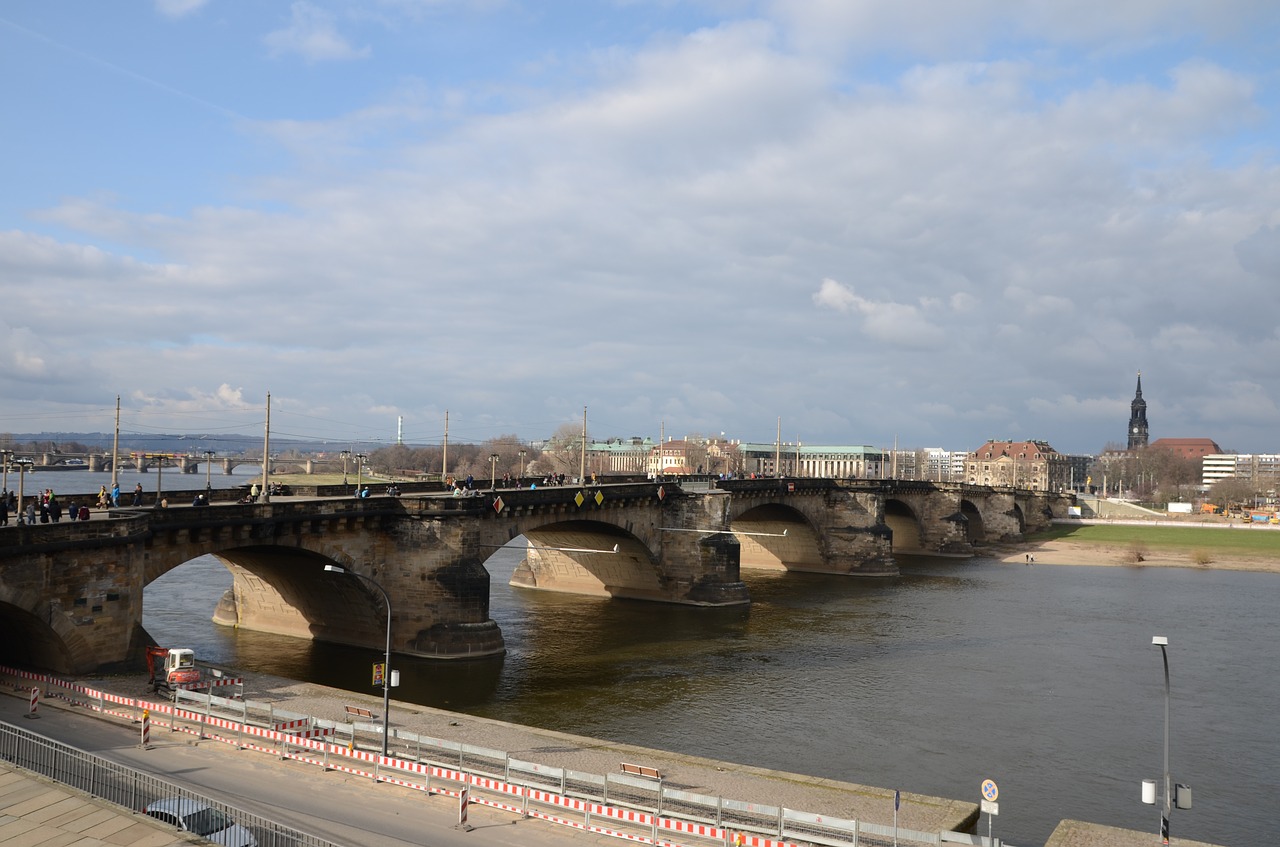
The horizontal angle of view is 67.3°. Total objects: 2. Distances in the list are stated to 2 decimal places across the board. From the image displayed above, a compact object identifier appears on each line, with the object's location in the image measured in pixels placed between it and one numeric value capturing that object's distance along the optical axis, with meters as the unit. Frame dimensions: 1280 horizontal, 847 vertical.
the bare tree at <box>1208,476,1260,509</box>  180.62
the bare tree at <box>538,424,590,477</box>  184.75
